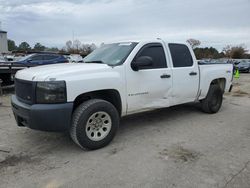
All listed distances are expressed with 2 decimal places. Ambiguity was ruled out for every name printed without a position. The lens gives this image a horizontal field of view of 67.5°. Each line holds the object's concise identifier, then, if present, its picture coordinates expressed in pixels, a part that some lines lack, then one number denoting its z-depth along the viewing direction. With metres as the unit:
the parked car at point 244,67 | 21.16
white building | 47.68
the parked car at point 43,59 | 11.47
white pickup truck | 2.76
